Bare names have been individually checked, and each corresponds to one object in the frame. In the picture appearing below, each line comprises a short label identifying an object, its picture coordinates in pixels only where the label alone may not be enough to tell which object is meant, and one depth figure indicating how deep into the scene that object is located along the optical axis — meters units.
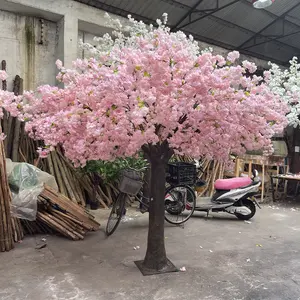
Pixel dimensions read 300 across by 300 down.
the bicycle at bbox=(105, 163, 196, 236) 4.85
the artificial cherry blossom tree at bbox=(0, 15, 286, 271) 2.46
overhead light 5.39
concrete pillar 6.28
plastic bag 3.73
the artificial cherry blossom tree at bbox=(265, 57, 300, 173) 6.82
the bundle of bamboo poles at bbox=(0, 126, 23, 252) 3.52
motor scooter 5.32
